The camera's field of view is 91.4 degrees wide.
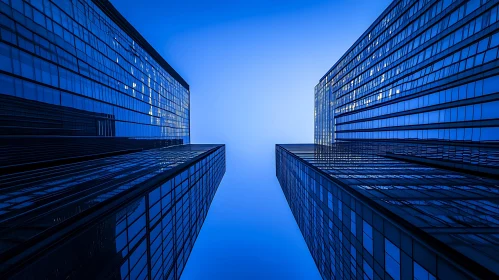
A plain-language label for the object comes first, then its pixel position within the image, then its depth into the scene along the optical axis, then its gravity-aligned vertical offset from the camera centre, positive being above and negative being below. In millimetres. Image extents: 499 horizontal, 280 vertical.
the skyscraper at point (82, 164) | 12156 -3796
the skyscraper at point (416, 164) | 13508 -4394
